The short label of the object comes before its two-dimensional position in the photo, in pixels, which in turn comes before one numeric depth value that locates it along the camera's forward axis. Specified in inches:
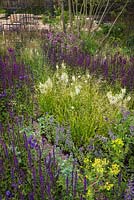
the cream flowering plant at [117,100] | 142.6
